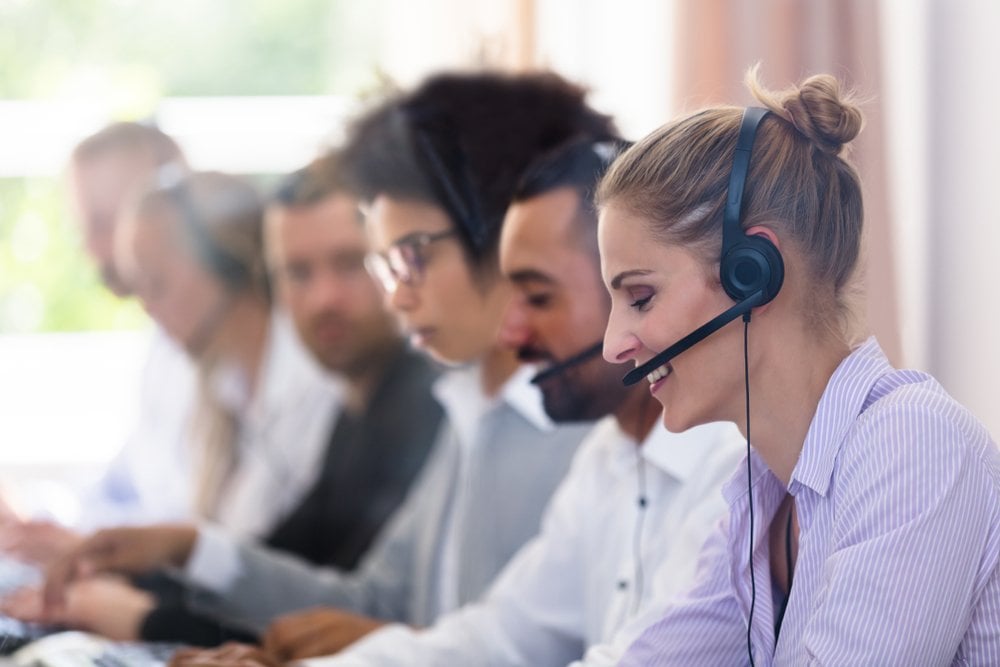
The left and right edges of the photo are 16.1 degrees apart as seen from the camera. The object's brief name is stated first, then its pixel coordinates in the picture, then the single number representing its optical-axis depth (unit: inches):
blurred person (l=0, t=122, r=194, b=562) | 177.6
